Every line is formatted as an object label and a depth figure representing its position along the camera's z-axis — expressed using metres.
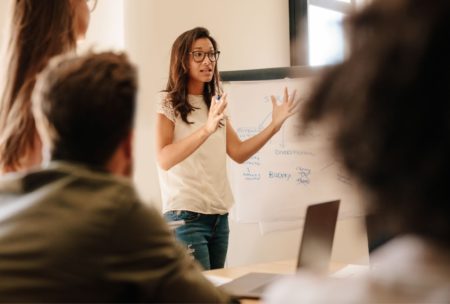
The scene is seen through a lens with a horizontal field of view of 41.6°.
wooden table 2.17
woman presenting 2.60
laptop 1.63
